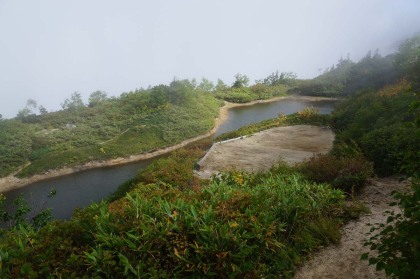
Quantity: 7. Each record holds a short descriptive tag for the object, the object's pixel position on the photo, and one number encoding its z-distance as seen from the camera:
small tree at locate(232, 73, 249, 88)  51.69
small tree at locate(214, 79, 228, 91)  52.34
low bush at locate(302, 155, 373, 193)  8.54
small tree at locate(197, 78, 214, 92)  52.66
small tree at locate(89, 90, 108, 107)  43.39
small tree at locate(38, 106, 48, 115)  38.51
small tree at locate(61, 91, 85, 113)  38.66
